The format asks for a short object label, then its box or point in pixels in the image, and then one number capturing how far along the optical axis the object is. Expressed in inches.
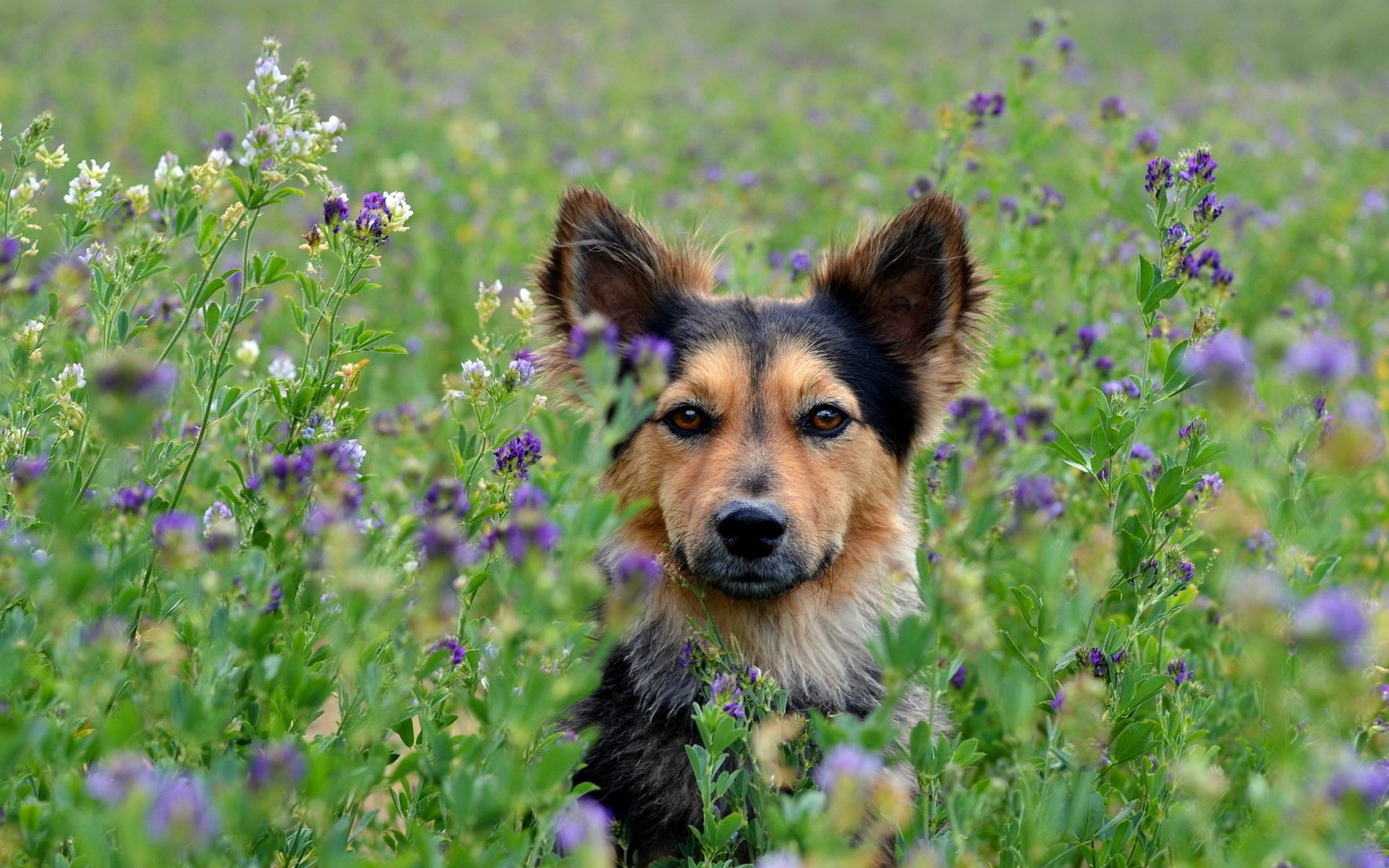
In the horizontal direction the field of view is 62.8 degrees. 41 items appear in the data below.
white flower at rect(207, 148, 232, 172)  117.1
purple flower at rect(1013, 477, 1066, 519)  78.8
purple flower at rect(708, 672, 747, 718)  104.2
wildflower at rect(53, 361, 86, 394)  117.3
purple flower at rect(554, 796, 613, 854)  61.6
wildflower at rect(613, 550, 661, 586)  69.1
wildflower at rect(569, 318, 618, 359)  72.9
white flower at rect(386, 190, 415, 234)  113.0
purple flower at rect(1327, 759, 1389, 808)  58.7
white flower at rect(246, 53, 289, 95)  106.0
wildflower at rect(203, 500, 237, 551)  78.2
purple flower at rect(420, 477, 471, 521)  90.1
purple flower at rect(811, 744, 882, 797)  62.5
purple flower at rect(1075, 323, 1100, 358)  180.5
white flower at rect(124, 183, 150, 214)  117.6
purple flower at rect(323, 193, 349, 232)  110.3
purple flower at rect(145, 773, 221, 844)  57.4
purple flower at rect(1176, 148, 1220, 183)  113.9
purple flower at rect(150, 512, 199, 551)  77.1
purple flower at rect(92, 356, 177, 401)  67.2
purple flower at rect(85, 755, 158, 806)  61.6
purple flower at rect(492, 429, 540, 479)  123.8
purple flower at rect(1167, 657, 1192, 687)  122.0
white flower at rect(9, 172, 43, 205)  123.6
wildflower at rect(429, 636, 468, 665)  105.3
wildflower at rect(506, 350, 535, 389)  122.2
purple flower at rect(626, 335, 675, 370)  74.2
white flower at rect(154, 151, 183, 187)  119.1
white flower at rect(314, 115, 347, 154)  109.3
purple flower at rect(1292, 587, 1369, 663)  58.9
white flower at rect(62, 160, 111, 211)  118.2
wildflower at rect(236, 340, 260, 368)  137.3
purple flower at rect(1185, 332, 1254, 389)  64.5
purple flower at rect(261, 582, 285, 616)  96.1
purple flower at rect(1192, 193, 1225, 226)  115.4
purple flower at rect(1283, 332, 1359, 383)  62.2
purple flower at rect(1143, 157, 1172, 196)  114.1
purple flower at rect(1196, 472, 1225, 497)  127.5
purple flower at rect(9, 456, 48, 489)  81.9
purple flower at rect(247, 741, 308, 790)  64.4
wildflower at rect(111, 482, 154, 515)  93.0
